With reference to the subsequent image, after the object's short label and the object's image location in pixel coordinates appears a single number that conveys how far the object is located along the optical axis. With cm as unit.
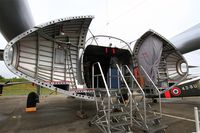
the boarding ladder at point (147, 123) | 369
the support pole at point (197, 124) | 354
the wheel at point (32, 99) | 745
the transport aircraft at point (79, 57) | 405
